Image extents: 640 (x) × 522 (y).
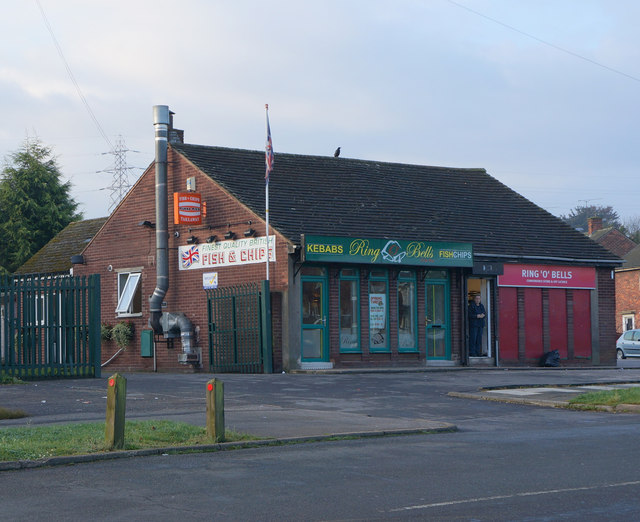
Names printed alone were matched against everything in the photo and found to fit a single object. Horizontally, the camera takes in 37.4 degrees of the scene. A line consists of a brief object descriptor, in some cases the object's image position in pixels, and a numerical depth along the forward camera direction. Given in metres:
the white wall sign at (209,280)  27.81
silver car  46.38
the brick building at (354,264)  26.11
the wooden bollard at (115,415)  10.59
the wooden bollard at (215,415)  11.29
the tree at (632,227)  114.19
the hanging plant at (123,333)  30.28
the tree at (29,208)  47.97
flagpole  25.92
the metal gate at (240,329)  25.05
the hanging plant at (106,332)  31.07
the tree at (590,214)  128.25
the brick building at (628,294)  58.88
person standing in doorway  28.56
